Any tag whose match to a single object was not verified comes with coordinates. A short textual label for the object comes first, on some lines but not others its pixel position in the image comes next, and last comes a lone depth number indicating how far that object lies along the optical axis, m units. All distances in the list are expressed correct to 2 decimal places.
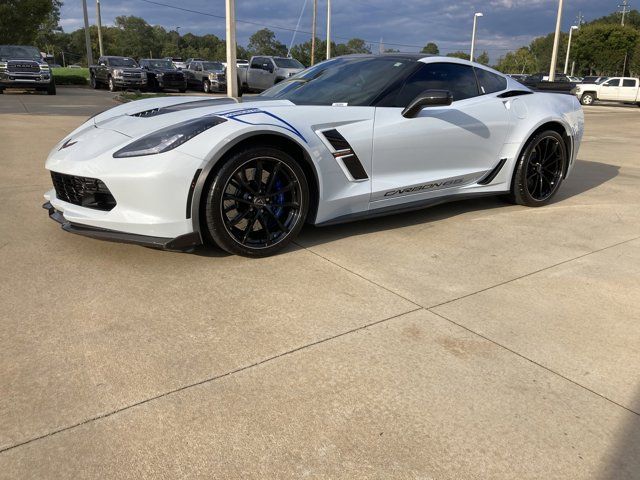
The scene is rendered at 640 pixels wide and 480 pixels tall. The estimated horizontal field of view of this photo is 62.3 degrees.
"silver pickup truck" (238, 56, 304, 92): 22.43
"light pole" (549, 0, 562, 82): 29.36
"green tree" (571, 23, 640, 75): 57.50
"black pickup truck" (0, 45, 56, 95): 18.15
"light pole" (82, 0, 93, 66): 32.63
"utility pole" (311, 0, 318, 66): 43.03
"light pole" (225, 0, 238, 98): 15.92
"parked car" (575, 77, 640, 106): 31.22
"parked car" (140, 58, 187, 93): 23.95
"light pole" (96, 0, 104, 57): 37.77
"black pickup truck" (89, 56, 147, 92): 22.97
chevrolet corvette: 3.26
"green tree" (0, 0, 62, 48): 29.36
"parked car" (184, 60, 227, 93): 24.42
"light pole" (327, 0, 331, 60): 39.50
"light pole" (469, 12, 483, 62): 44.00
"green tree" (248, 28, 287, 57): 108.25
